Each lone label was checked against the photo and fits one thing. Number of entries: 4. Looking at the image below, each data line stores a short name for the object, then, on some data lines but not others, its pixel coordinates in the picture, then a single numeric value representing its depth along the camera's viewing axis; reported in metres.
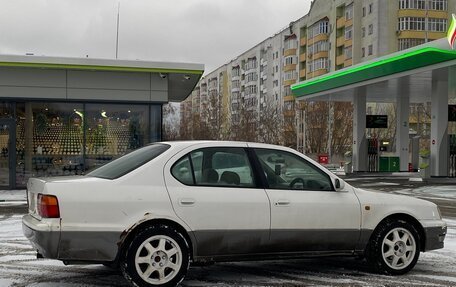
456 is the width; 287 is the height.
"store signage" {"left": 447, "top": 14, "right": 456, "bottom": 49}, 18.30
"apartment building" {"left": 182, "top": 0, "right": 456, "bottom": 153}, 57.03
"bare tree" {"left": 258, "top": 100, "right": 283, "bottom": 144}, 53.78
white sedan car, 5.13
